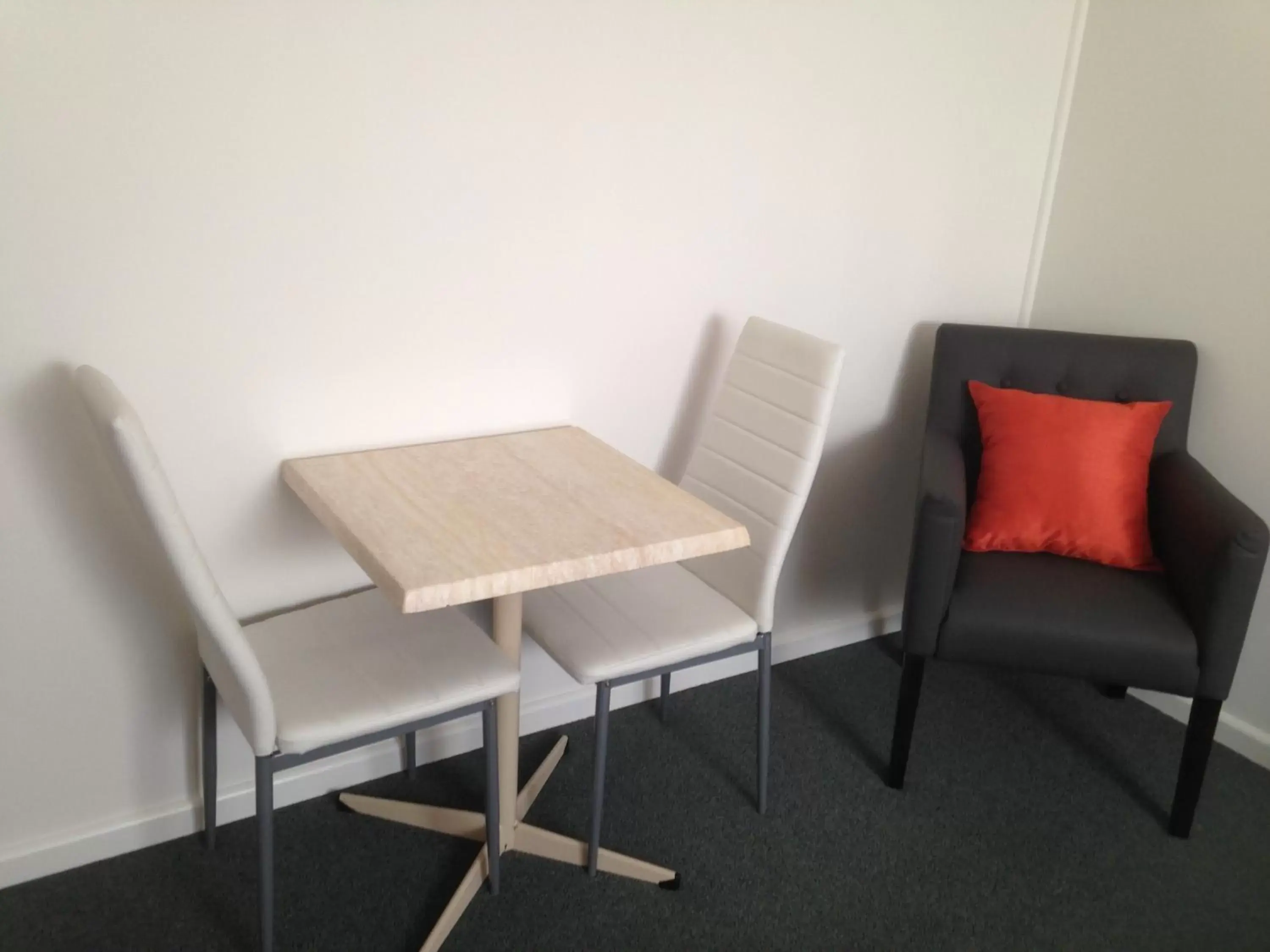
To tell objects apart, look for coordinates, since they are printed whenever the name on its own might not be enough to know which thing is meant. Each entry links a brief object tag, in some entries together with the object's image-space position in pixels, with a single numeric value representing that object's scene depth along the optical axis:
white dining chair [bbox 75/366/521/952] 1.38
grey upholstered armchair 2.02
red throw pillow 2.28
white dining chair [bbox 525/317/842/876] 1.90
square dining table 1.51
